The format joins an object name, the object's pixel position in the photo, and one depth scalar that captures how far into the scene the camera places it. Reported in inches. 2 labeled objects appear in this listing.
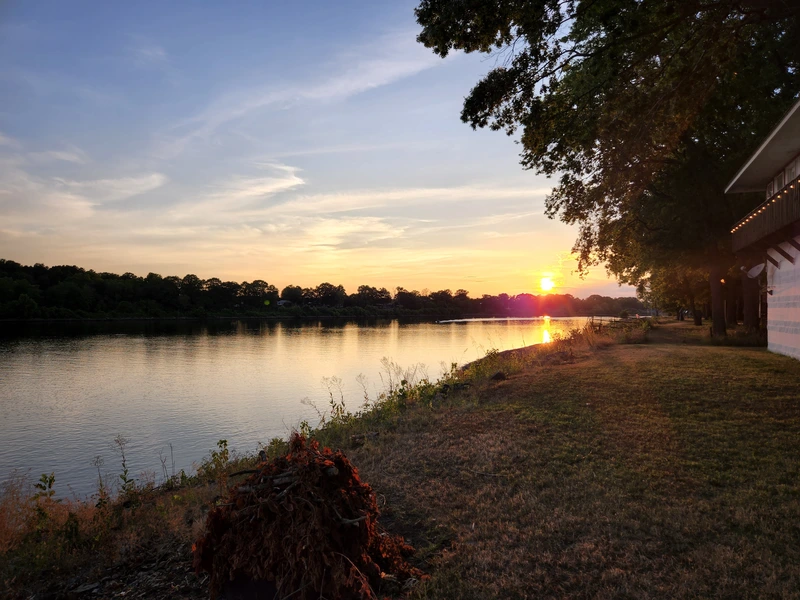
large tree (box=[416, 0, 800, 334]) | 347.3
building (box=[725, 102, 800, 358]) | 621.6
